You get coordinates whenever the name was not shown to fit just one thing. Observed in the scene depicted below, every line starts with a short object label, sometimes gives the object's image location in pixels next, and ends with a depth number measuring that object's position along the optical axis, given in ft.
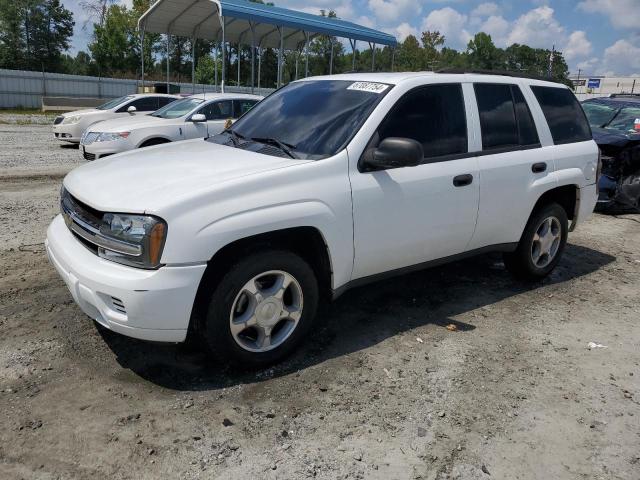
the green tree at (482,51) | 354.95
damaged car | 28.53
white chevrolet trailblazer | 9.87
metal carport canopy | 61.52
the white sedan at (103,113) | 47.34
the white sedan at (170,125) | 33.42
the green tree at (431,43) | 293.90
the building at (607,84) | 252.83
